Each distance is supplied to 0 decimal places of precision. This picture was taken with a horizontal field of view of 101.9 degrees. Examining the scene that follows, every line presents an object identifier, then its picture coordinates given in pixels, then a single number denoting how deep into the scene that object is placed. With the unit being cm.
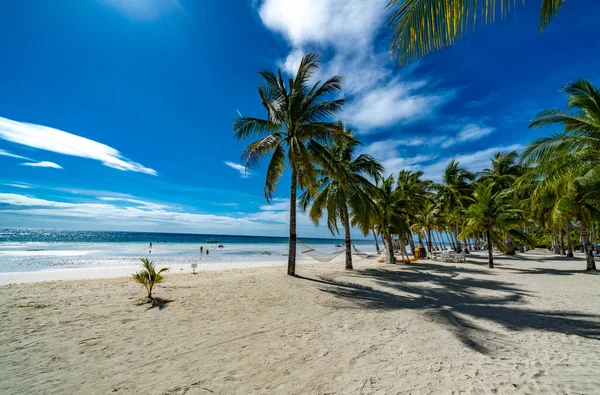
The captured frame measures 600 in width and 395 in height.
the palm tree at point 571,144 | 803
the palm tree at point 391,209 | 1439
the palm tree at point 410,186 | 1544
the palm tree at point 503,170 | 2391
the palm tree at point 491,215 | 1320
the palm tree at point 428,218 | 2303
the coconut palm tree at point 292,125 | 929
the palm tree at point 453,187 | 2456
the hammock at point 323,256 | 1468
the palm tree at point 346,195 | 1162
